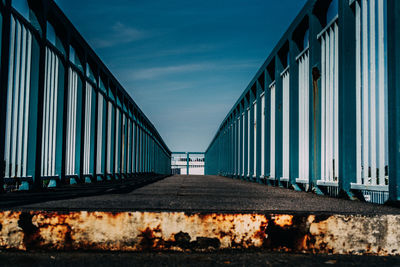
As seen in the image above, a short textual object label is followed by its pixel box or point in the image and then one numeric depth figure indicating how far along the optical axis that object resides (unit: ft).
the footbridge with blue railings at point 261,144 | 5.54
